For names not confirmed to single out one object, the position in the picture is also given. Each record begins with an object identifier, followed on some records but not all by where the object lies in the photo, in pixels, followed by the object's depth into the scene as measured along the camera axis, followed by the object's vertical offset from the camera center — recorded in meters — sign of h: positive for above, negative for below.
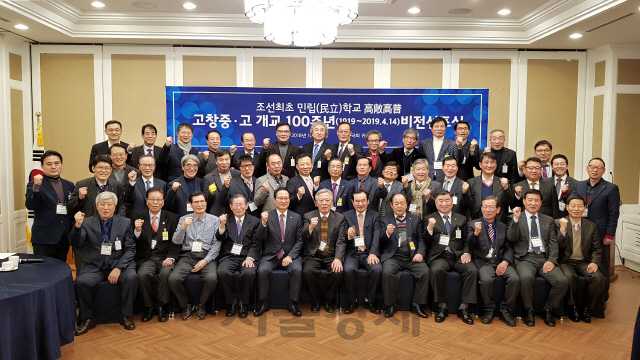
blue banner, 6.95 +0.69
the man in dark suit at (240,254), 4.58 -1.07
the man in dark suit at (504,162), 5.63 -0.09
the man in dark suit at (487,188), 5.09 -0.38
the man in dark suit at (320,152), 5.61 +0.02
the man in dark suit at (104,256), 4.19 -1.02
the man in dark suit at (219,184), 5.07 -0.36
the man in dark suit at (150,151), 5.49 +0.02
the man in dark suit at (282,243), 4.64 -0.97
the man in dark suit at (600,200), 5.12 -0.51
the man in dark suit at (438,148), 5.64 +0.09
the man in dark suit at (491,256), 4.46 -1.06
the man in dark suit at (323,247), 4.69 -1.00
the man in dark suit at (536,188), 5.09 -0.39
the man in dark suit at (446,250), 4.55 -1.01
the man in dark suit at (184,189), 4.95 -0.41
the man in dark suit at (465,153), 5.62 +0.02
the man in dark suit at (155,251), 4.41 -1.03
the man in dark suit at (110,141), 5.44 +0.14
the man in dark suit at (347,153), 5.61 +0.01
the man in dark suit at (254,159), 5.62 -0.07
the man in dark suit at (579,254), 4.50 -1.03
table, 2.92 -1.12
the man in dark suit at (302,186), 5.15 -0.39
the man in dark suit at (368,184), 5.14 -0.35
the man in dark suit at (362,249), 4.68 -1.05
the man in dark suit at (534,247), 4.46 -0.96
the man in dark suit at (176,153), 5.44 +0.00
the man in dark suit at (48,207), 4.51 -0.57
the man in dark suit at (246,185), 5.14 -0.37
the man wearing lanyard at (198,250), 4.46 -1.02
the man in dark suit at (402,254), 4.60 -1.07
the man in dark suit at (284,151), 5.68 +0.03
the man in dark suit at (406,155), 5.70 -0.01
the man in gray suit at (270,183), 5.06 -0.35
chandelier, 3.67 +1.16
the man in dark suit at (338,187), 5.18 -0.39
